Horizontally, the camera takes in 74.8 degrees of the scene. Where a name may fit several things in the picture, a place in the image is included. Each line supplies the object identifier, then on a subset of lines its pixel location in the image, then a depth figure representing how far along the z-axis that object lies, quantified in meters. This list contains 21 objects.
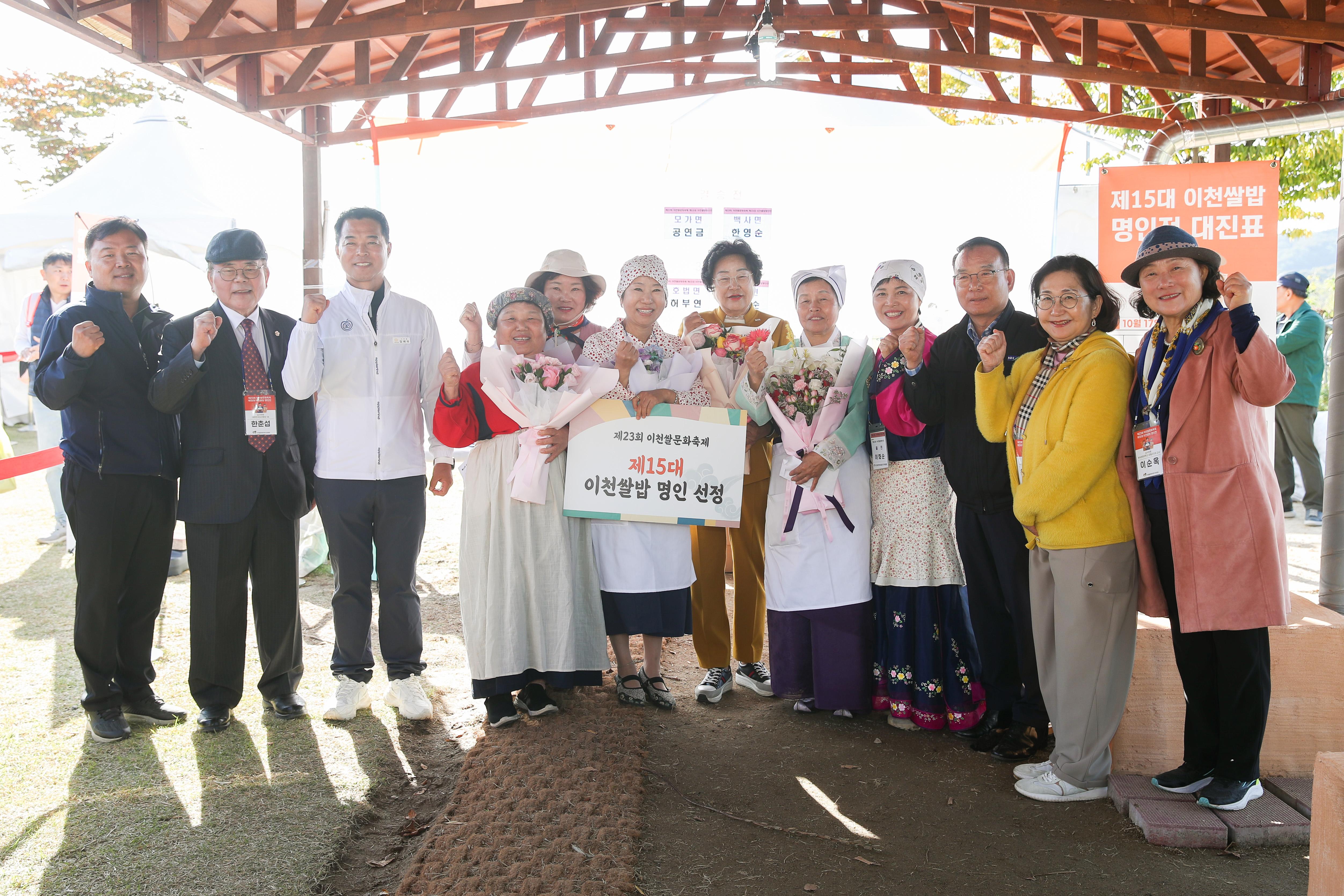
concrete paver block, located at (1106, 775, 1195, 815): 2.96
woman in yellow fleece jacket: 2.89
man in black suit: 3.55
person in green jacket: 7.89
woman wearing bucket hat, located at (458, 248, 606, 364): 4.02
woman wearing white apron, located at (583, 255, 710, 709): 3.76
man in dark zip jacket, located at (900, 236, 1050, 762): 3.32
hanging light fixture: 5.97
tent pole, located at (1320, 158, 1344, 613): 4.57
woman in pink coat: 2.68
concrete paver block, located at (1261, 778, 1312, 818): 2.90
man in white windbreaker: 3.68
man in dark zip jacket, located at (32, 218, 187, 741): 3.48
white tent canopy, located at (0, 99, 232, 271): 7.54
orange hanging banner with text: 5.47
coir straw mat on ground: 2.57
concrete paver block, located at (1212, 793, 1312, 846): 2.74
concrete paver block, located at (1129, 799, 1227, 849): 2.75
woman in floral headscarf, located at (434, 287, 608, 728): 3.65
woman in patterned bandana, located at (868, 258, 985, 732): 3.58
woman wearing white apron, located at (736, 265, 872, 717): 3.70
